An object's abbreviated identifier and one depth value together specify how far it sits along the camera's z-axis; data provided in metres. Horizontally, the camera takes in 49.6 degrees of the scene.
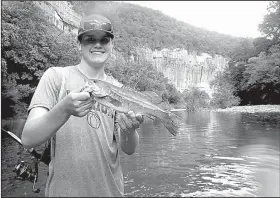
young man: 1.54
